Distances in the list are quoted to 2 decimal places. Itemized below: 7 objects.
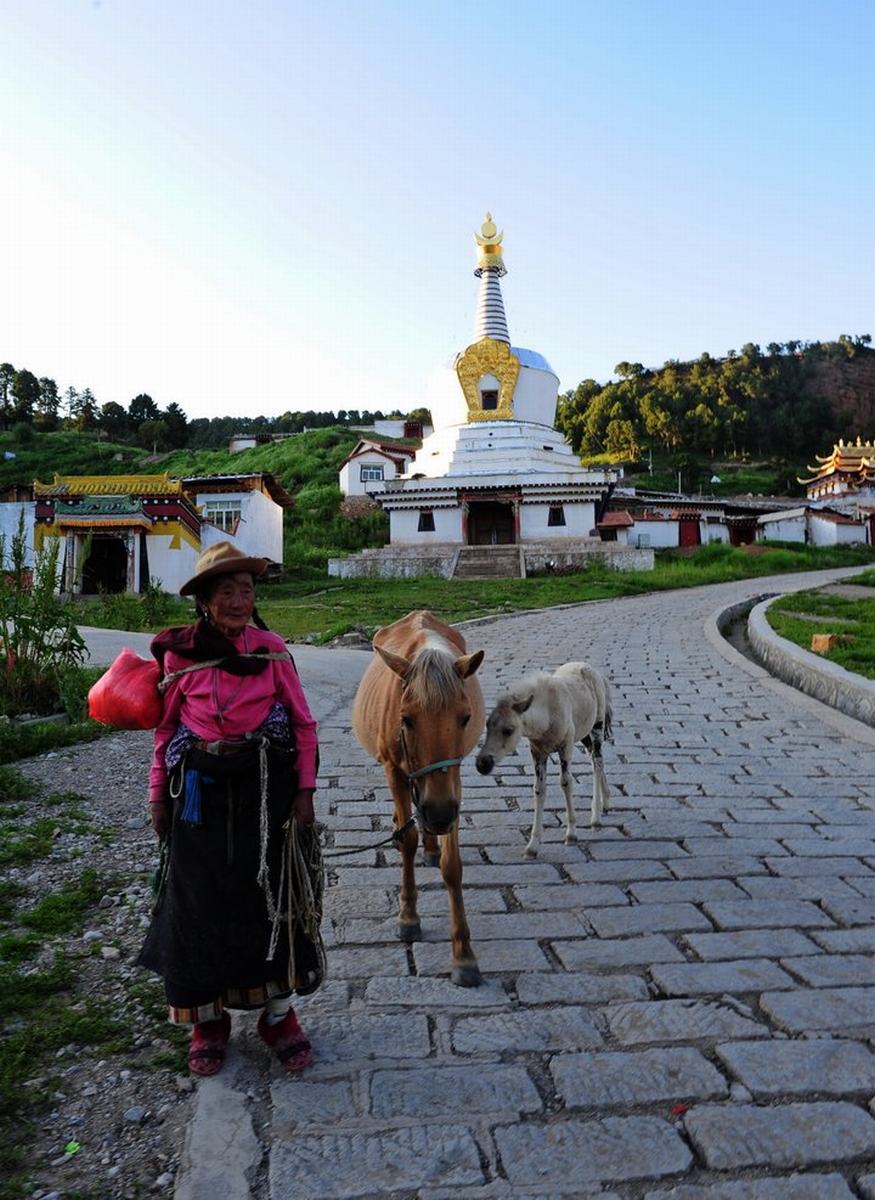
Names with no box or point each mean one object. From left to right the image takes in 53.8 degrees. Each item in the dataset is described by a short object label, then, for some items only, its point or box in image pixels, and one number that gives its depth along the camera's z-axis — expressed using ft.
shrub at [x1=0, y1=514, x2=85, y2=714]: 27.66
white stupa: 121.90
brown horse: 11.61
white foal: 17.10
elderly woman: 10.57
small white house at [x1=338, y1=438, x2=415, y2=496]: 165.27
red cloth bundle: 10.99
